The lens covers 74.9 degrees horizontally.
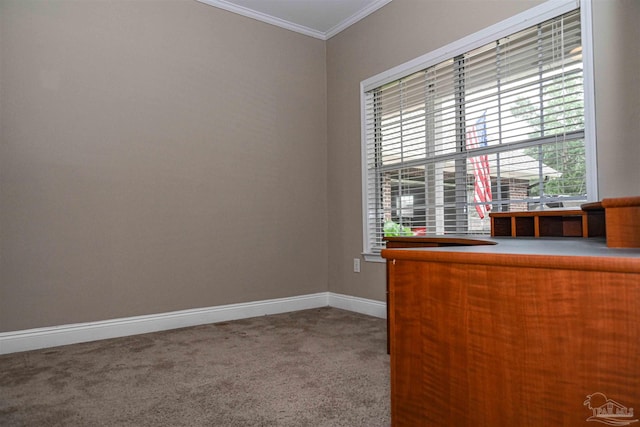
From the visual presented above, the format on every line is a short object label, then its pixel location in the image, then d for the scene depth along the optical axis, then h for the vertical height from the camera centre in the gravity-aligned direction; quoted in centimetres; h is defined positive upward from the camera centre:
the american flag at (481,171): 270 +31
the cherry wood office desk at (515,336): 71 -24
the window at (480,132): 229 +57
